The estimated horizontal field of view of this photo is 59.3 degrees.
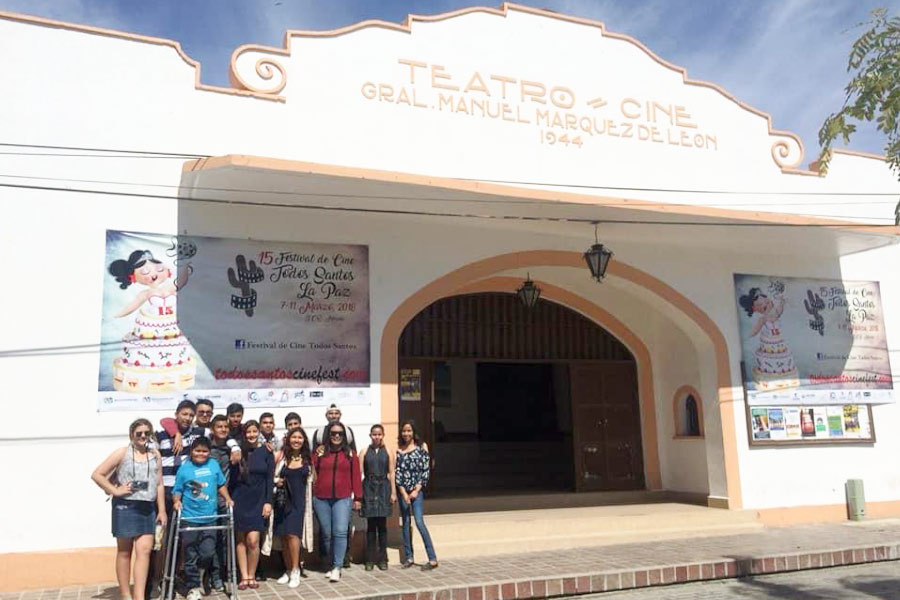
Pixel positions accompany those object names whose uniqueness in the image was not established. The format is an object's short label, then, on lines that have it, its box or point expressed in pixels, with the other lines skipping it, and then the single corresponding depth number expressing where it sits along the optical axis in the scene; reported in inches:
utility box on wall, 410.3
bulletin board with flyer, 411.5
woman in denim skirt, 242.8
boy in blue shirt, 254.1
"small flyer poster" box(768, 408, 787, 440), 407.8
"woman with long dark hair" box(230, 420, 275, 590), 267.7
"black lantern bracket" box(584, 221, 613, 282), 369.4
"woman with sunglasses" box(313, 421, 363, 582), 286.8
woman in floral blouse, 303.9
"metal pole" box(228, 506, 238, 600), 251.9
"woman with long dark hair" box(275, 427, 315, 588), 277.6
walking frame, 247.0
